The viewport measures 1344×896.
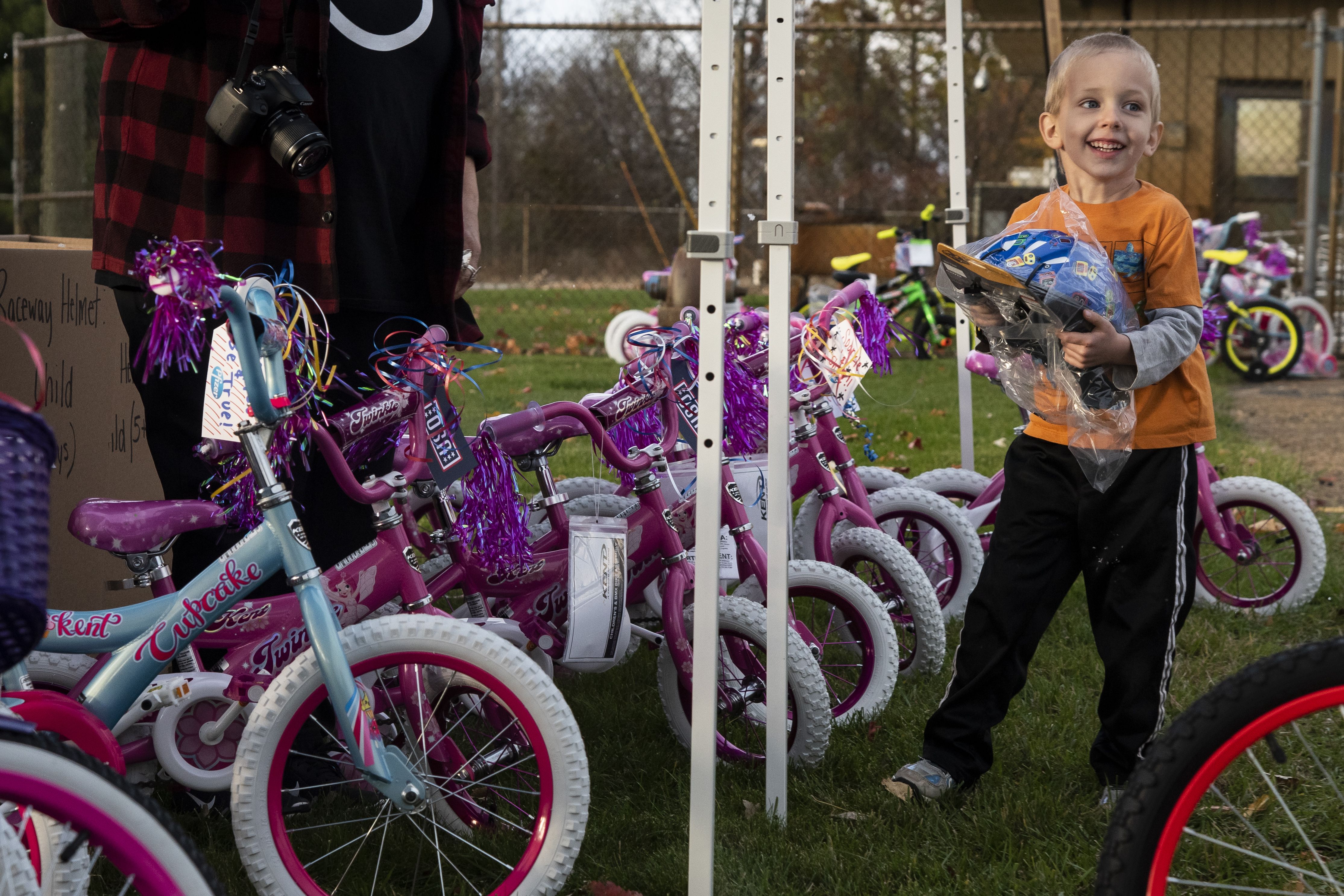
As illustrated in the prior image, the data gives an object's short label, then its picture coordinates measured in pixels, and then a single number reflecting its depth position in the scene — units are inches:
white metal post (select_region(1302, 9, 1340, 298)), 353.4
